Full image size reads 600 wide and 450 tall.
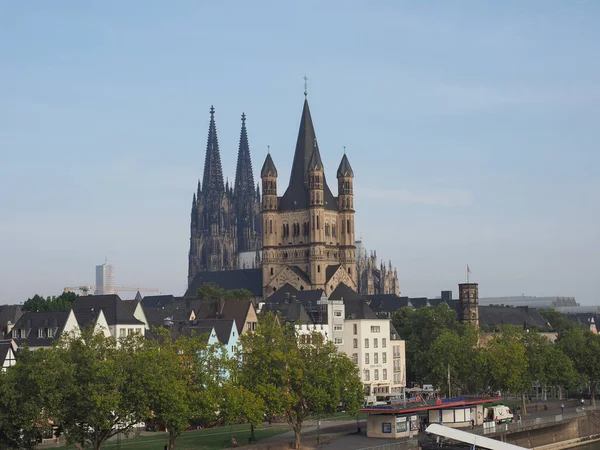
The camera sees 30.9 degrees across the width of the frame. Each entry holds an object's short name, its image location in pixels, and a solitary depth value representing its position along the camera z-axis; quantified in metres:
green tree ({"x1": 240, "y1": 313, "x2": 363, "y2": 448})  91.00
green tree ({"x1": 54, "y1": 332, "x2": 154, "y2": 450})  75.31
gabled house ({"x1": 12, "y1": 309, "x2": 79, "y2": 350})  104.69
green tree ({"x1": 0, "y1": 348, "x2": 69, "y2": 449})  73.06
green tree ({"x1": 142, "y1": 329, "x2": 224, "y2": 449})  79.62
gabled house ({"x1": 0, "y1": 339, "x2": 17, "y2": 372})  91.69
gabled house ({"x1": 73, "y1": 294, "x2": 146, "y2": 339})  110.31
